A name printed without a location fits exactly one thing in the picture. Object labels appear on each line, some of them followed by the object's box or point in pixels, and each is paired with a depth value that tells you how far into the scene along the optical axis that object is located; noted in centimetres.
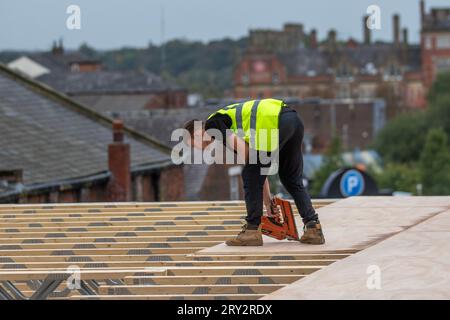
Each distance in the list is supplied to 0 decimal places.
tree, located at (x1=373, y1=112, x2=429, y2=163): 12199
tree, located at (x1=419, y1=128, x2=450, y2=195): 8238
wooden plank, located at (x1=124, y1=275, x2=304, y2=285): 1192
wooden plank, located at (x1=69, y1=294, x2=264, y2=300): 1142
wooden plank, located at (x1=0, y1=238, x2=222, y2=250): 1416
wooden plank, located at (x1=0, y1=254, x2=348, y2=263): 1312
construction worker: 1380
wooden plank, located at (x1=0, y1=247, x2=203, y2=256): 1387
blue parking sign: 3553
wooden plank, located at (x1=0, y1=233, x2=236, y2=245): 1455
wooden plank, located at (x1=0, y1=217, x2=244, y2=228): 1575
